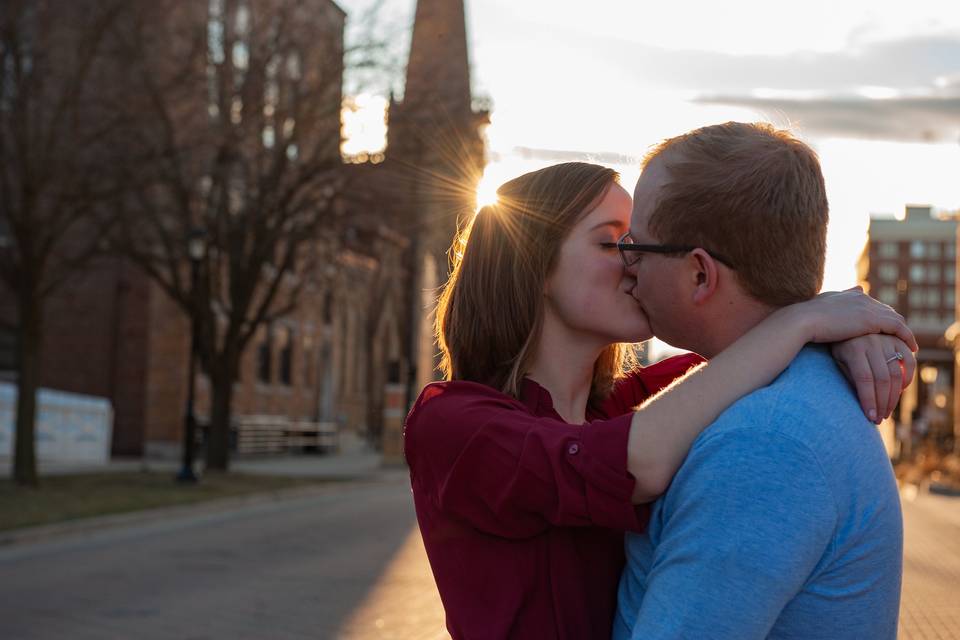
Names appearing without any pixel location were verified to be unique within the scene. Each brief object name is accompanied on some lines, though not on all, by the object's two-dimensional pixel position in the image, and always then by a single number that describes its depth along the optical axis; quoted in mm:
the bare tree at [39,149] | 21484
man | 1811
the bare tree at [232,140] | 27453
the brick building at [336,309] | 28641
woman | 2135
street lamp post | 26203
